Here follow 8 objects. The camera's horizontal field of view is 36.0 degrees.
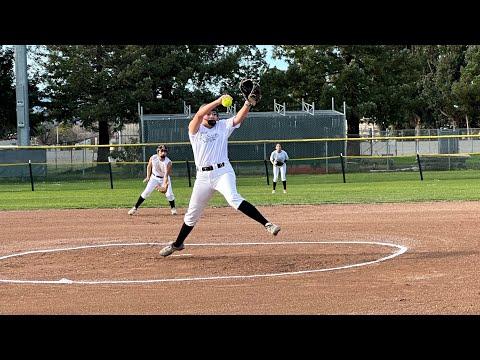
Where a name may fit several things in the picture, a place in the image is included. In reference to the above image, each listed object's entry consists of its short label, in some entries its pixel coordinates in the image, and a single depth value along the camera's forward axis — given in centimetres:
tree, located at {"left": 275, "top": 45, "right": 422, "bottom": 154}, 4803
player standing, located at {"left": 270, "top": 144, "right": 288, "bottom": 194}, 2675
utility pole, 3616
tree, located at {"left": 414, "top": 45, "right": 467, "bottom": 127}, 5822
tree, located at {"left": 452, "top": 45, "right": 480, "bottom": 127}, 5119
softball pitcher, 1080
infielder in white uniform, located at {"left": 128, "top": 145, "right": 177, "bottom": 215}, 1908
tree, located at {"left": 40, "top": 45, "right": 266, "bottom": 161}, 4491
